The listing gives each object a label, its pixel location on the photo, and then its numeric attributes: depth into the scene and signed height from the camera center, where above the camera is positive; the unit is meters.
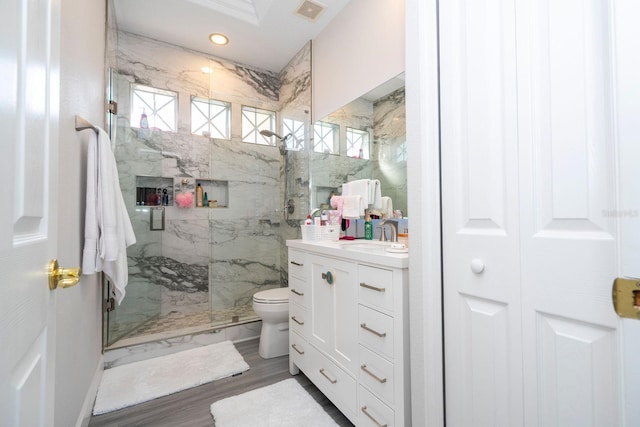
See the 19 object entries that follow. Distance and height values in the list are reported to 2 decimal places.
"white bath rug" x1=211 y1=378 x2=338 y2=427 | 1.53 -1.12
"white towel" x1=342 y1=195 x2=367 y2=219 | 2.09 +0.08
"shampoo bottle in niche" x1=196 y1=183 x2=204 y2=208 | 3.05 +0.23
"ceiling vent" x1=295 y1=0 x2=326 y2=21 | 2.25 +1.73
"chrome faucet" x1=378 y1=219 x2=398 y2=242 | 1.81 -0.07
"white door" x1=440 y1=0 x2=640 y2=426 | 0.72 +0.02
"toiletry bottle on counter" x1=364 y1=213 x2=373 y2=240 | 2.05 -0.08
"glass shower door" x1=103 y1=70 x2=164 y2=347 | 2.53 +0.13
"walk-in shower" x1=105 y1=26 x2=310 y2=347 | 2.69 +0.43
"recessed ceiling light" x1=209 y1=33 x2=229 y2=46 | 2.68 +1.76
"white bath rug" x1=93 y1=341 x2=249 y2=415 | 1.74 -1.12
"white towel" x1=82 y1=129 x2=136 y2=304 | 1.47 +0.04
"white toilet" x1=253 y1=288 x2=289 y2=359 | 2.26 -0.87
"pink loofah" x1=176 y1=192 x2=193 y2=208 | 2.93 +0.20
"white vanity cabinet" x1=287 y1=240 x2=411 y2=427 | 1.17 -0.57
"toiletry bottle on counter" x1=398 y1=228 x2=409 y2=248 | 1.69 -0.12
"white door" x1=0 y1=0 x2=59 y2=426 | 0.44 +0.03
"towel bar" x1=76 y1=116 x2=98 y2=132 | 1.35 +0.47
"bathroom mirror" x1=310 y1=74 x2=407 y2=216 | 1.87 +0.56
